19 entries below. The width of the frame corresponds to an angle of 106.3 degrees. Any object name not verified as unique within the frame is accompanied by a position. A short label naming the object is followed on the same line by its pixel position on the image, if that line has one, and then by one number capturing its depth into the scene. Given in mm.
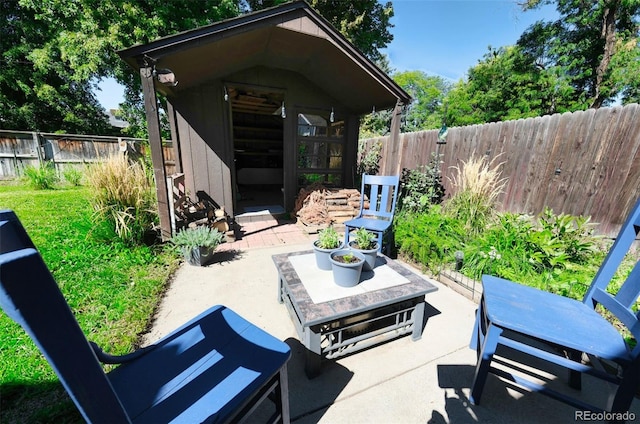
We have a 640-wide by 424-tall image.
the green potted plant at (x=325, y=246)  1849
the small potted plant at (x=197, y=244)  2764
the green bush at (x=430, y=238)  2879
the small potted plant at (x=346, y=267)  1604
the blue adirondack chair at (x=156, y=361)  429
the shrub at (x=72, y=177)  5938
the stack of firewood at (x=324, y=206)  4273
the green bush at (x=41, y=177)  5562
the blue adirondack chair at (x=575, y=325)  1030
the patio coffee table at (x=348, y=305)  1431
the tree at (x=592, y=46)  8242
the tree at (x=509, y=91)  10133
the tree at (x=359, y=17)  9320
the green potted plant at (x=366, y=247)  1830
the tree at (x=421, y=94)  22828
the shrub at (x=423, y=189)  4355
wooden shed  2771
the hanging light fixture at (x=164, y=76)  2547
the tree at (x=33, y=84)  10305
